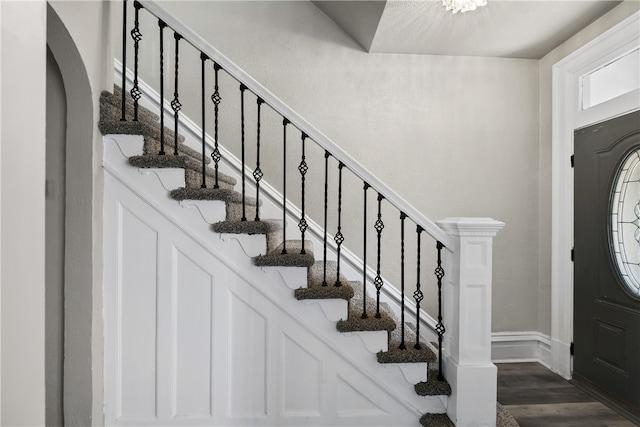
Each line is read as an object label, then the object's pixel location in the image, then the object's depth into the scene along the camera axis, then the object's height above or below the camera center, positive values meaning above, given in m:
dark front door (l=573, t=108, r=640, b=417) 2.60 -0.32
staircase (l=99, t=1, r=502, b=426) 2.13 -0.58
